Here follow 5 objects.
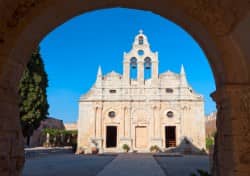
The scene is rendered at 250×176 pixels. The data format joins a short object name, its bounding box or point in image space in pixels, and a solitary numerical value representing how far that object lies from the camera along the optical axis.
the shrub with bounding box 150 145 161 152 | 25.39
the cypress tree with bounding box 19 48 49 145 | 17.80
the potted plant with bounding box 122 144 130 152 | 25.41
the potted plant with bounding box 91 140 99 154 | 24.97
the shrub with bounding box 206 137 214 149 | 25.55
